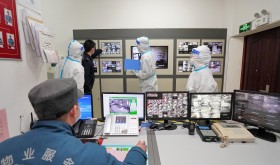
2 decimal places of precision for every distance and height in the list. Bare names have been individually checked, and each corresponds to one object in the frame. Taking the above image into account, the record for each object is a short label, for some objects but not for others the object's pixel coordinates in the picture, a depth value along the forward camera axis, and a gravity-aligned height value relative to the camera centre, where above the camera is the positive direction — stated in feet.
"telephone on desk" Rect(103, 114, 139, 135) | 5.11 -1.80
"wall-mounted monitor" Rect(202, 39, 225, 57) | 11.22 +1.45
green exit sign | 8.90 +2.24
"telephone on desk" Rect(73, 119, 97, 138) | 5.03 -1.86
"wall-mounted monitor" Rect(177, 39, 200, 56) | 11.23 +1.51
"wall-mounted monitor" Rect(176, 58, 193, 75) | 11.49 +0.04
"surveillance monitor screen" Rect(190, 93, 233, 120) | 5.58 -1.26
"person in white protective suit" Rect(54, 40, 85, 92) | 7.37 +0.12
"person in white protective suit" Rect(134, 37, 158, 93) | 9.45 +0.01
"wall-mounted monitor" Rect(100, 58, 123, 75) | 11.66 +0.11
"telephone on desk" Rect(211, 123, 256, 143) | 4.68 -1.88
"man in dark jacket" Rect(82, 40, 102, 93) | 9.56 +0.21
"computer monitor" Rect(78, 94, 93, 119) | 5.56 -1.25
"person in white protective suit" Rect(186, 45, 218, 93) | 8.11 -0.32
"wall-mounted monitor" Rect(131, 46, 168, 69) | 11.46 +0.93
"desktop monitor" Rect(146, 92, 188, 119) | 5.64 -1.27
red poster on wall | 3.53 +0.80
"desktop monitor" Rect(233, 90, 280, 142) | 4.73 -1.31
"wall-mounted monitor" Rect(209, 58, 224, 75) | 11.52 +0.11
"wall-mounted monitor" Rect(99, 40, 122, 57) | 11.38 +1.37
